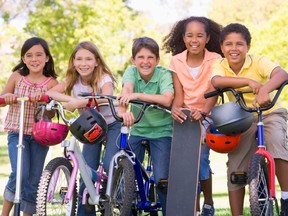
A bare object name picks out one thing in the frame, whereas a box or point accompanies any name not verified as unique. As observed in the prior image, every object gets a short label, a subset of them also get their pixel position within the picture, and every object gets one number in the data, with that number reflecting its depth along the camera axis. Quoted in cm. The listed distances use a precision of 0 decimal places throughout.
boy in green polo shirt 789
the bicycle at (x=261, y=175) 667
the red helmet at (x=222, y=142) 727
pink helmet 763
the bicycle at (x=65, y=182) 708
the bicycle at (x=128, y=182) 704
